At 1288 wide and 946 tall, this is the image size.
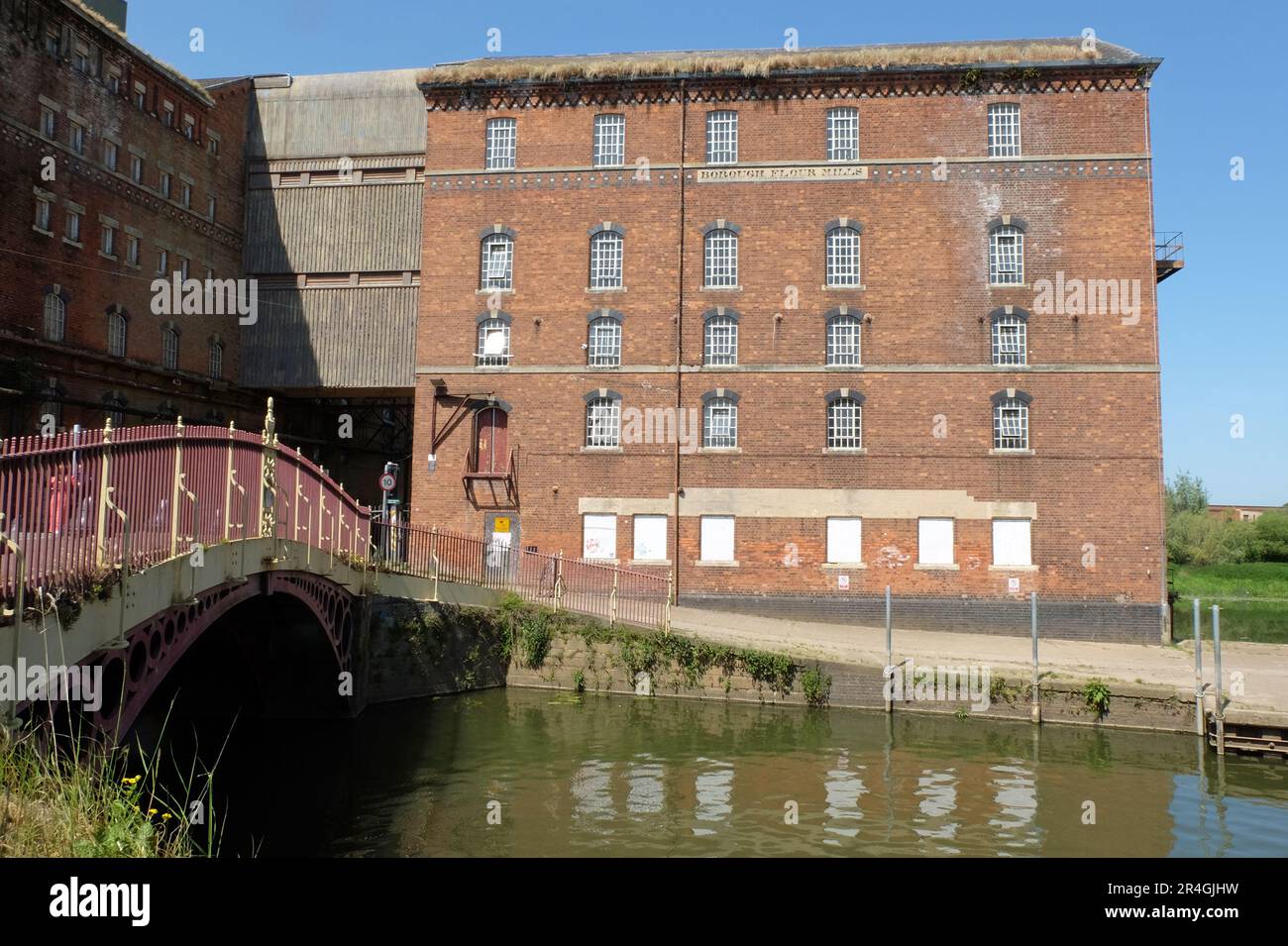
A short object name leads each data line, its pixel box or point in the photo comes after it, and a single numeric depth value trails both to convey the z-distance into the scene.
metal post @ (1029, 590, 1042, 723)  18.47
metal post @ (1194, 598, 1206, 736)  17.42
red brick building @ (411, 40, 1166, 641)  25.19
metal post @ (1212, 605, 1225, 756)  16.69
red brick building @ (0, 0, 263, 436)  24.64
